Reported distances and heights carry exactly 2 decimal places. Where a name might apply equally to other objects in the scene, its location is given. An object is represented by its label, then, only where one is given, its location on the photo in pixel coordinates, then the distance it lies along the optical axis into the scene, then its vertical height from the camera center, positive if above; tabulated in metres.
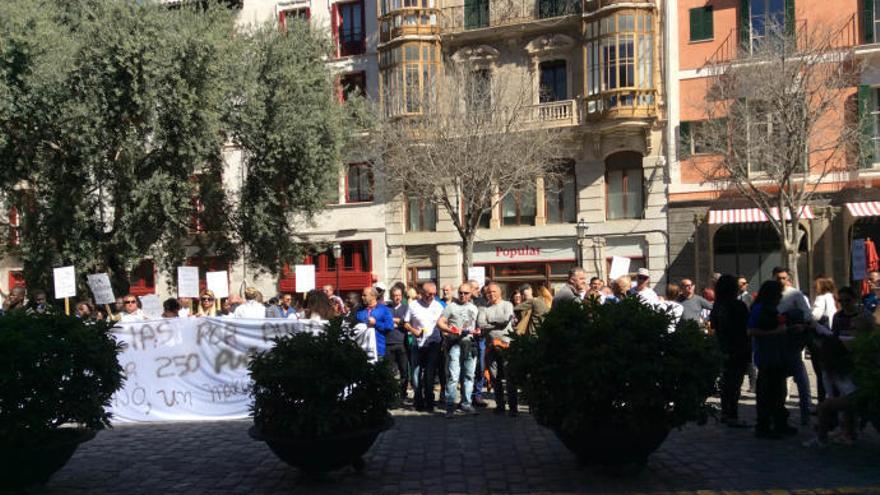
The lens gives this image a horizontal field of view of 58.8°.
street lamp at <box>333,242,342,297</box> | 28.17 +0.32
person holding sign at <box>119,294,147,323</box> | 12.13 -0.69
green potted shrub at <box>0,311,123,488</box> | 6.62 -1.07
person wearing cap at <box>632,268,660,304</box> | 10.70 -0.49
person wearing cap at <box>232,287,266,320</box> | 13.11 -0.78
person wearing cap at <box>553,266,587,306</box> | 10.50 -0.45
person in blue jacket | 11.71 -0.87
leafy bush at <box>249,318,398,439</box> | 6.71 -1.12
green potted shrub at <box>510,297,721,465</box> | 6.45 -1.07
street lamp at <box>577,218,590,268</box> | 25.53 +0.78
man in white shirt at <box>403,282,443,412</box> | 11.16 -1.19
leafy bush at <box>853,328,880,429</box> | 6.71 -1.13
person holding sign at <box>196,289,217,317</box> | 14.02 -0.71
